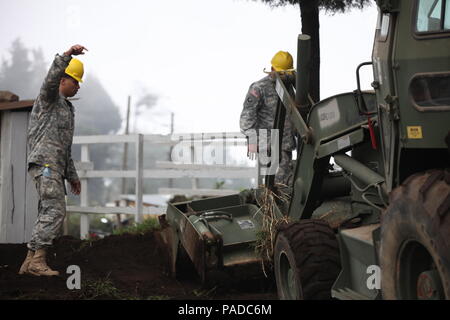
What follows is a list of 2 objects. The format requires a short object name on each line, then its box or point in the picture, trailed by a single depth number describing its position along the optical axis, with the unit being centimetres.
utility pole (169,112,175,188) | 3422
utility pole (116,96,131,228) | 3260
